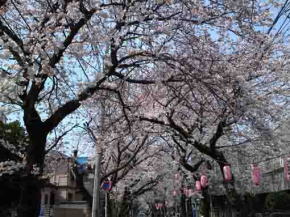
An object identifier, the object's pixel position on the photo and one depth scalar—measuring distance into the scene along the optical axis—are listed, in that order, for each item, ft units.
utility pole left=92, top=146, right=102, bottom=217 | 33.36
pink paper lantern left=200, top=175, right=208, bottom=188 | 45.01
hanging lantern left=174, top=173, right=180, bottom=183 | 59.92
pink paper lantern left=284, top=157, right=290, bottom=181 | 38.54
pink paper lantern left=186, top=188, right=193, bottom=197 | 59.94
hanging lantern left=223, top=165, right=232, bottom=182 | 33.89
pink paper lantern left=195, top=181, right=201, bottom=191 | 48.28
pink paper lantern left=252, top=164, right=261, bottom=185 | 37.29
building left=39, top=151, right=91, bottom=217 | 41.46
